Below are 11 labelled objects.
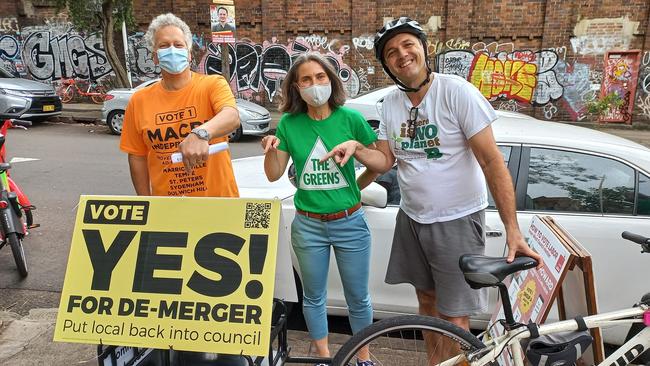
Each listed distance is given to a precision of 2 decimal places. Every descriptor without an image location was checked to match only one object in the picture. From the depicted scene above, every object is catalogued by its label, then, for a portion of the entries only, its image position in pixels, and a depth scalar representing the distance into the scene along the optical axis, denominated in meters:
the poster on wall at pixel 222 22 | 11.38
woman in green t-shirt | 2.40
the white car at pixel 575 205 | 2.91
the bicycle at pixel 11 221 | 4.10
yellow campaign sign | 1.83
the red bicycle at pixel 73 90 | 16.59
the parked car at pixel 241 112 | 10.78
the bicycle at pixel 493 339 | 1.91
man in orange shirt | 2.27
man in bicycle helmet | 2.10
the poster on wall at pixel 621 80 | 13.02
